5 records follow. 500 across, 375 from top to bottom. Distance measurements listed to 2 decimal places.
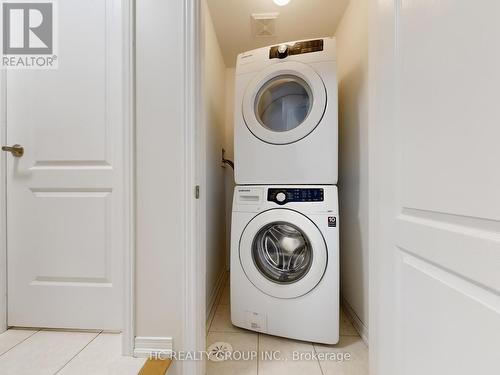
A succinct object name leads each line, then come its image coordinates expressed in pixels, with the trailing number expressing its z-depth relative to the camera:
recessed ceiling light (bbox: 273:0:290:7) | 1.60
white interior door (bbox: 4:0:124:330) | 1.25
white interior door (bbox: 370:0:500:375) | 0.44
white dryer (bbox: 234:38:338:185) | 1.44
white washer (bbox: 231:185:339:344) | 1.33
